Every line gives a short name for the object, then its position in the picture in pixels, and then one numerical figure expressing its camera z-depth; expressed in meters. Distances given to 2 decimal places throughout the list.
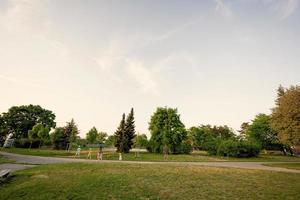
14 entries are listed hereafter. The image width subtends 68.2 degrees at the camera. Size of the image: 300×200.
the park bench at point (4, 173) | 11.71
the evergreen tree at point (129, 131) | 49.83
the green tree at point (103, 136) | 84.45
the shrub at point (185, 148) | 51.09
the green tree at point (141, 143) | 54.21
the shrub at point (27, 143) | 54.44
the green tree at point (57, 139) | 53.75
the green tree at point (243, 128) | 87.34
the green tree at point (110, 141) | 91.25
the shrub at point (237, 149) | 42.22
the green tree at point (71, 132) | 57.25
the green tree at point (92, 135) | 62.44
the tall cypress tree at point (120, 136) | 48.62
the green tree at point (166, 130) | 50.95
